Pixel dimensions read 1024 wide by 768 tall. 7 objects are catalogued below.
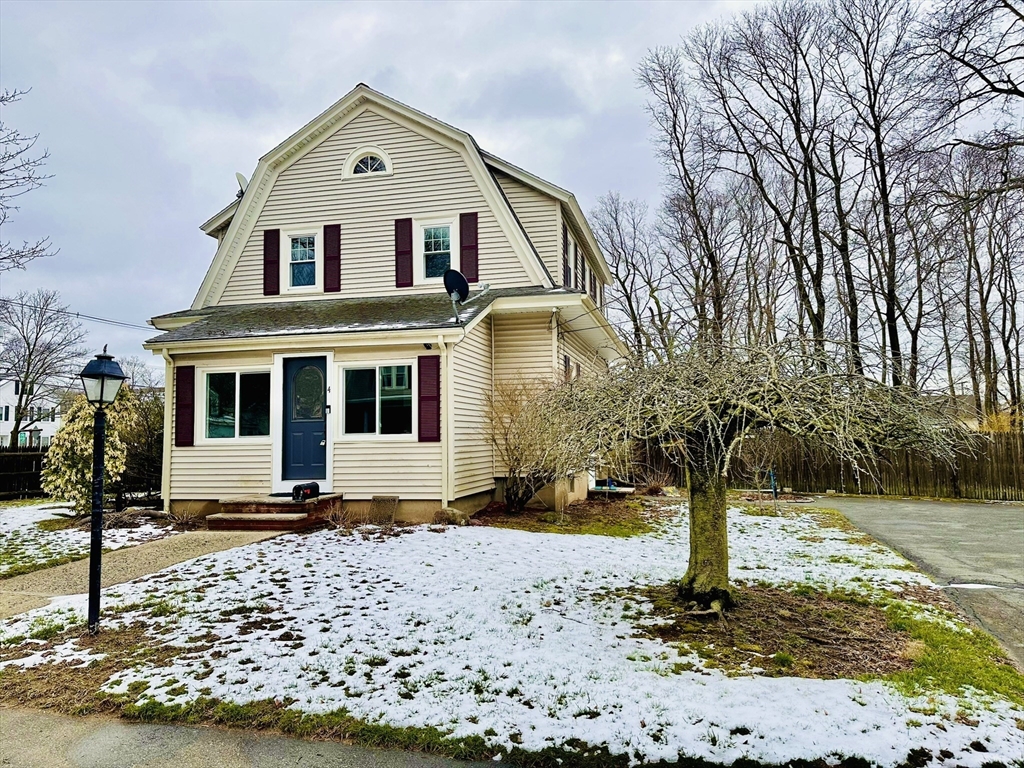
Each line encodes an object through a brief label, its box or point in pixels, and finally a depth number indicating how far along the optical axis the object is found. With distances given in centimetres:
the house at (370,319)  961
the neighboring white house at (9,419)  4397
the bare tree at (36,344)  2914
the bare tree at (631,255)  2466
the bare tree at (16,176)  823
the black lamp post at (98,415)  461
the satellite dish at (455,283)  998
